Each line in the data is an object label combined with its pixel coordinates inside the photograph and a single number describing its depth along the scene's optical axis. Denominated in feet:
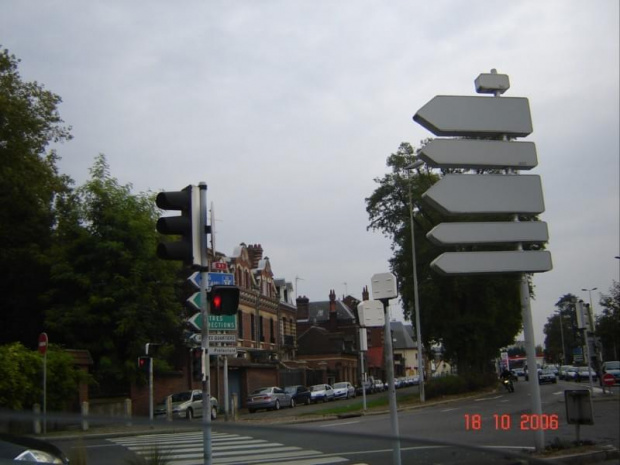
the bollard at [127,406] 90.87
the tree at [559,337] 412.36
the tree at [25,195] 101.76
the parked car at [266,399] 135.74
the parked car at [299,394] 152.05
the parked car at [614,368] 161.38
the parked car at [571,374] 190.94
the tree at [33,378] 70.59
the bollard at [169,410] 91.78
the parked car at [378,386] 208.23
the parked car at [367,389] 197.36
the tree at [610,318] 187.32
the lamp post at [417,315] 124.31
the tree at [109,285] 103.55
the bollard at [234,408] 102.54
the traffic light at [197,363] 40.19
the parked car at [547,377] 173.99
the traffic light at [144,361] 75.61
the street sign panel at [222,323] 51.31
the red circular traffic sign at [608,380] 87.33
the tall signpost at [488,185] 36.96
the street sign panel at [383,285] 34.24
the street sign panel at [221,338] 53.93
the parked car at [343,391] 170.30
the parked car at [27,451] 9.32
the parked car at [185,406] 106.93
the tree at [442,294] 136.67
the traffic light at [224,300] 31.73
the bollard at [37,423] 7.78
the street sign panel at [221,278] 61.16
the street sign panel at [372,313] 34.53
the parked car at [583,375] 185.68
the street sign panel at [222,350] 55.44
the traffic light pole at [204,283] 28.32
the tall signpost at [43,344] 65.31
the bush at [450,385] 127.03
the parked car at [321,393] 161.68
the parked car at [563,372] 208.95
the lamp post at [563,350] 393.09
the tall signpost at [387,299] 32.48
